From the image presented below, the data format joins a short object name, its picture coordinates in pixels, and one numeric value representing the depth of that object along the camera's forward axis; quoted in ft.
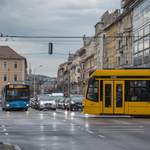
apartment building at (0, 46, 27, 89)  382.83
